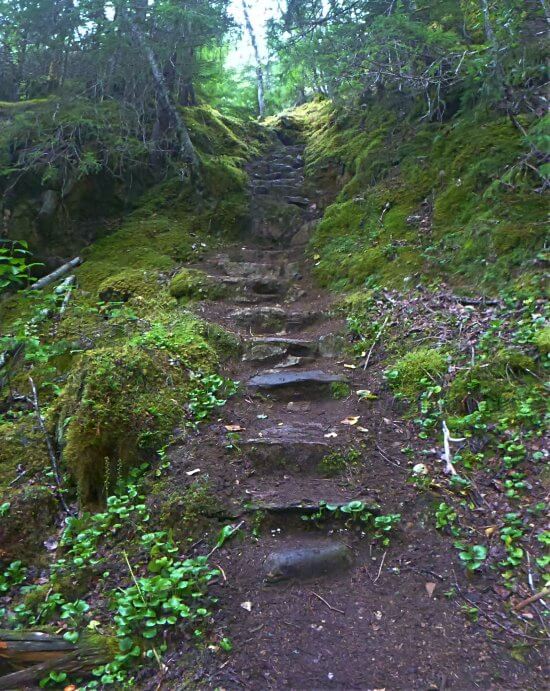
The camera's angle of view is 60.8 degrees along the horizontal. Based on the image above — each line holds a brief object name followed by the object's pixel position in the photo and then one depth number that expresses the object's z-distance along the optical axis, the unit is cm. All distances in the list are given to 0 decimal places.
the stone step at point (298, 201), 1084
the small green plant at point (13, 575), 367
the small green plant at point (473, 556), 313
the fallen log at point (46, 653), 279
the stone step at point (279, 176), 1178
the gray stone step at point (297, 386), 544
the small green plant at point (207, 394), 484
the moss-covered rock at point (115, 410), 430
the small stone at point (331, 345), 629
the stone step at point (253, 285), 800
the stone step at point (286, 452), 424
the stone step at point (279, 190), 1110
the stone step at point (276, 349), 617
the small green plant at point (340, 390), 532
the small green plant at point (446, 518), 344
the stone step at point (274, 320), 711
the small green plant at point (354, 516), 354
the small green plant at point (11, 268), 369
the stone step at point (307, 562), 324
